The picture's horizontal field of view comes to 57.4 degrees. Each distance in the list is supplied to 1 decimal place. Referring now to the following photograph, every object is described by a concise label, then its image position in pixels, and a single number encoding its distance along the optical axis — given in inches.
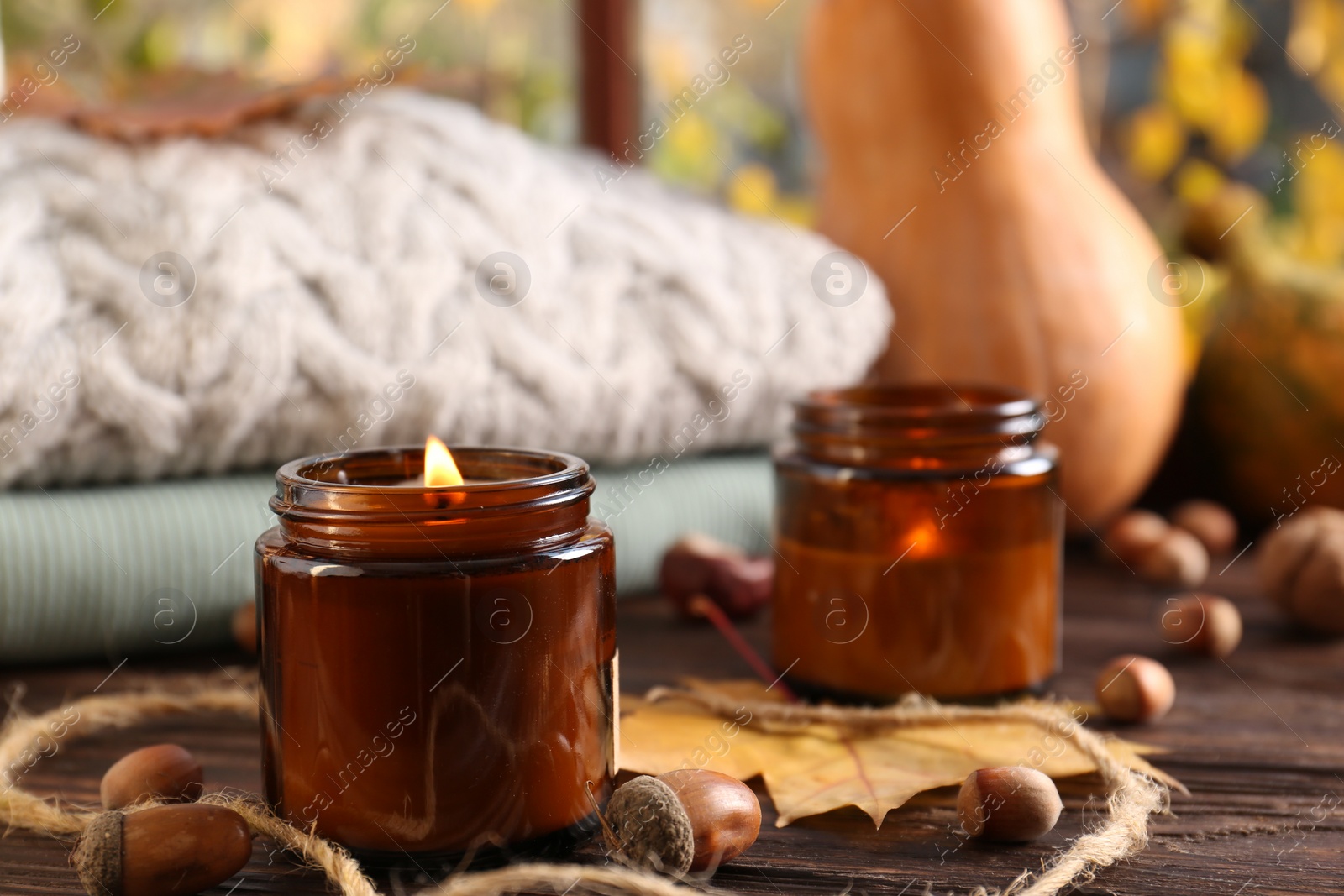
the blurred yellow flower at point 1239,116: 61.7
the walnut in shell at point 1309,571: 35.3
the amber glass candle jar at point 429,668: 20.0
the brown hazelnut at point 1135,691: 28.3
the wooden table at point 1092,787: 20.6
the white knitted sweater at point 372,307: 31.7
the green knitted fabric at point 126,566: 31.5
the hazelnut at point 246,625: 33.6
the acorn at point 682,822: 20.2
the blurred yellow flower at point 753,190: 71.1
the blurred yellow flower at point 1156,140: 65.0
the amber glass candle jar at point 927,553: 28.1
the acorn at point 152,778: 23.0
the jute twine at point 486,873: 19.4
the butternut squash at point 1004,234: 42.6
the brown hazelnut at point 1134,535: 42.8
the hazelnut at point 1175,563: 41.1
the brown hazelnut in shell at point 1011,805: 21.7
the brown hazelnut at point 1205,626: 33.4
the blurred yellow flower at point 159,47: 48.1
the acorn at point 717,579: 37.7
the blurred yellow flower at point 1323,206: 57.4
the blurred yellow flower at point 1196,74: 61.1
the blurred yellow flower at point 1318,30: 54.2
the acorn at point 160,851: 19.3
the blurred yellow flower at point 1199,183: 62.1
